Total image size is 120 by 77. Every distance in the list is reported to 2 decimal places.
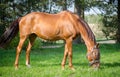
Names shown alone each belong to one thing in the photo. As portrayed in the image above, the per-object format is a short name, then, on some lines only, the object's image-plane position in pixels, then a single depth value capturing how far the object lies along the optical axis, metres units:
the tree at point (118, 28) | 24.55
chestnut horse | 9.14
